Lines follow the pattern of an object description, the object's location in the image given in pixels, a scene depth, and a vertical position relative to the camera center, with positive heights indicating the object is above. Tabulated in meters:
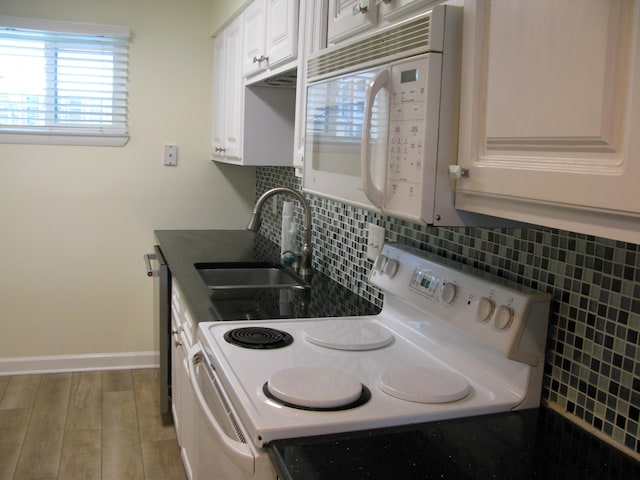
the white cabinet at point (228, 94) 3.02 +0.42
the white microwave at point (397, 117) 1.13 +0.13
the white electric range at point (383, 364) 1.24 -0.43
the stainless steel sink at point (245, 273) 2.76 -0.43
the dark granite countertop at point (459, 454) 1.08 -0.48
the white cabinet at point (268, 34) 2.17 +0.54
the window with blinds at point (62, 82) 3.44 +0.48
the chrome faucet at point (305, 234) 2.54 -0.23
